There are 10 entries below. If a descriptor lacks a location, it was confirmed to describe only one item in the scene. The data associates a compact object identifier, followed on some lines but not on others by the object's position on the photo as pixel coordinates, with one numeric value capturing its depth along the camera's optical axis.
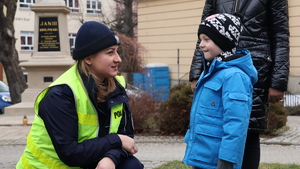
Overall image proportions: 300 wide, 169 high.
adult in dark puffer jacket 3.58
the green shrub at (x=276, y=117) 8.98
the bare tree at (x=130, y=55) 17.12
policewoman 2.70
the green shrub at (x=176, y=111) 8.84
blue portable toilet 19.51
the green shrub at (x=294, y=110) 14.77
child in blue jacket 2.85
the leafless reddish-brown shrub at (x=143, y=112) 9.41
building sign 14.16
